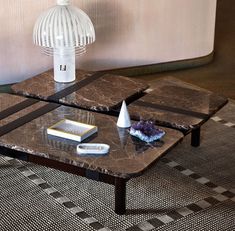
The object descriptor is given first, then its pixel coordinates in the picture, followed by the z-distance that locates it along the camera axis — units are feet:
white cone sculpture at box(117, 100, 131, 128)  7.82
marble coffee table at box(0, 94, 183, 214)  6.87
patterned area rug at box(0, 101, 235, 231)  7.26
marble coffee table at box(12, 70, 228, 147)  8.39
